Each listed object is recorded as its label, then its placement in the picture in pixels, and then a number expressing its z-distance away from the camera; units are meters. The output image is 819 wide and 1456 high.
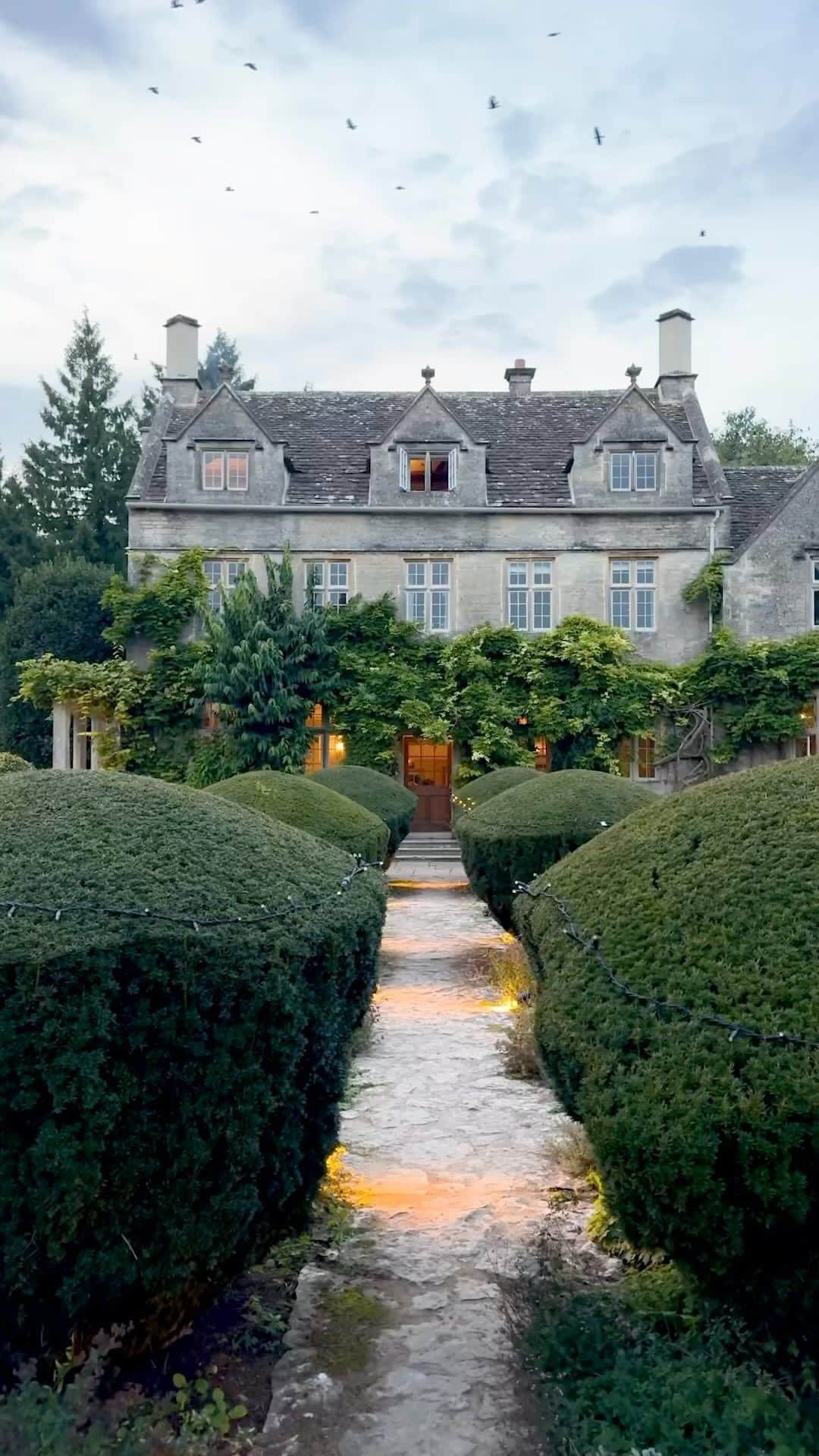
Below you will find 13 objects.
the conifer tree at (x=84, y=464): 41.34
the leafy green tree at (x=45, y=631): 31.77
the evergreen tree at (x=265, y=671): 24.20
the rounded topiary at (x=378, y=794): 15.18
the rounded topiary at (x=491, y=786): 17.19
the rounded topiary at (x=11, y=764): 15.47
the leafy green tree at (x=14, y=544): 39.38
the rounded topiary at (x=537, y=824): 9.62
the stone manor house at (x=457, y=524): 25.97
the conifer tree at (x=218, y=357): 58.56
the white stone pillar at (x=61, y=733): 26.55
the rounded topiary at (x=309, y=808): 9.00
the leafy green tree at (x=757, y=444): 45.00
